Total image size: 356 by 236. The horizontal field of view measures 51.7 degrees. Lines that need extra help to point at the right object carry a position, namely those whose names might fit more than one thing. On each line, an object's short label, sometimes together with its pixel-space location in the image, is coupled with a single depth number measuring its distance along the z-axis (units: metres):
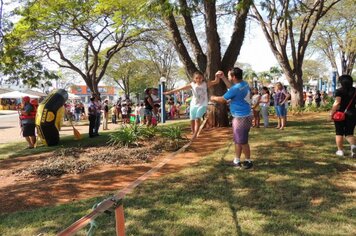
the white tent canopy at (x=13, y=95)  39.58
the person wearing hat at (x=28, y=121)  11.37
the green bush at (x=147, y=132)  10.37
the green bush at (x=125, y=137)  9.79
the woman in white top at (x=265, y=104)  12.34
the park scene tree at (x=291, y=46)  20.41
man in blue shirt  5.99
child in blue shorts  7.79
